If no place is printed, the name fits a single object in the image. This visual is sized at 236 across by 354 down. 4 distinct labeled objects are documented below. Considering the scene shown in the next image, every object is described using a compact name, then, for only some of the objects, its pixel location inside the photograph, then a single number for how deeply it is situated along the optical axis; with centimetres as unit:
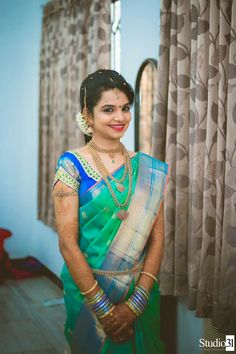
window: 322
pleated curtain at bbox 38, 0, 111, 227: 313
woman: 141
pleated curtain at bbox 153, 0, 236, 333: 185
